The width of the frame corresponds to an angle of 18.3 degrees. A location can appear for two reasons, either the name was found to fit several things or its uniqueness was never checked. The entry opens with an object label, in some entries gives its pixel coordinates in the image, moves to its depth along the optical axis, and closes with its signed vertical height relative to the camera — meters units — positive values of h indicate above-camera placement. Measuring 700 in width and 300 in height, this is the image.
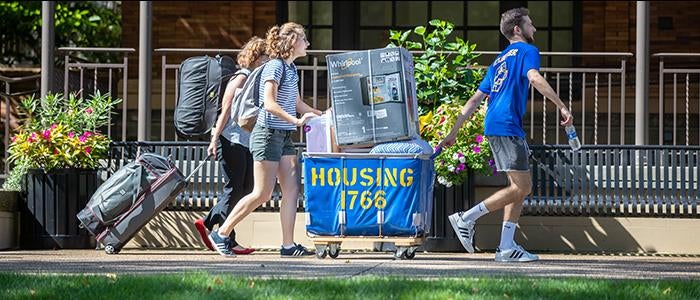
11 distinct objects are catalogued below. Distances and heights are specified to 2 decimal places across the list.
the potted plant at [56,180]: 16.84 -0.25
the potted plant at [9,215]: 16.82 -0.52
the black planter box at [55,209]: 16.83 -0.47
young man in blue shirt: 14.08 +0.25
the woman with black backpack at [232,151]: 15.14 -0.01
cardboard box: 14.36 +0.36
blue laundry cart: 14.23 -0.31
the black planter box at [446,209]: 16.60 -0.45
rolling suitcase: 15.58 -0.36
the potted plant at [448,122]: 16.28 +0.22
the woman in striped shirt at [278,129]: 14.47 +0.14
